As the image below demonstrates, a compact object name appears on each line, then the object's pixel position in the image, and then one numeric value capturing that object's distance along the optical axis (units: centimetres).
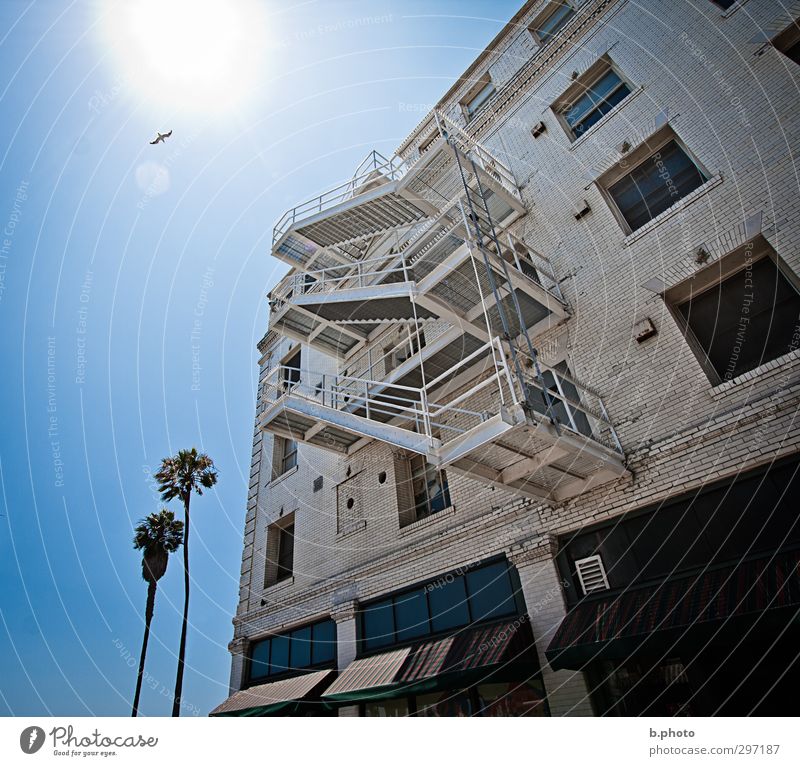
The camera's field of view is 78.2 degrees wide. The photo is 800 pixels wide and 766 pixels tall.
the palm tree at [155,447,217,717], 2578
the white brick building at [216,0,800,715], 709
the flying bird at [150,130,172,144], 1020
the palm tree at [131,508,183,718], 2498
